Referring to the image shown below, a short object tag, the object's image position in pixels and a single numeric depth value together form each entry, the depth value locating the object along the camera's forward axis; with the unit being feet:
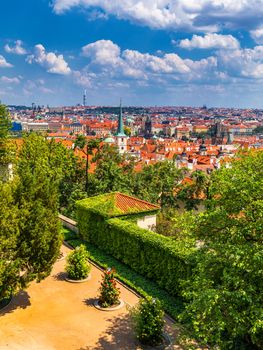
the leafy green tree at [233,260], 32.96
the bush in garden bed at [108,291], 56.34
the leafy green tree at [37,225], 52.49
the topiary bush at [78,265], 65.41
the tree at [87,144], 122.96
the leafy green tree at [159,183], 121.57
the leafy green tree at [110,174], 115.24
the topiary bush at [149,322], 46.70
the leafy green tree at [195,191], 115.55
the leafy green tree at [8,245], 49.41
